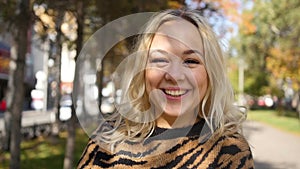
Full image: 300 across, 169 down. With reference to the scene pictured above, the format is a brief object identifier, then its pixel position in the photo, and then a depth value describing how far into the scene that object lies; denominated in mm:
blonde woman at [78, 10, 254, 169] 1530
